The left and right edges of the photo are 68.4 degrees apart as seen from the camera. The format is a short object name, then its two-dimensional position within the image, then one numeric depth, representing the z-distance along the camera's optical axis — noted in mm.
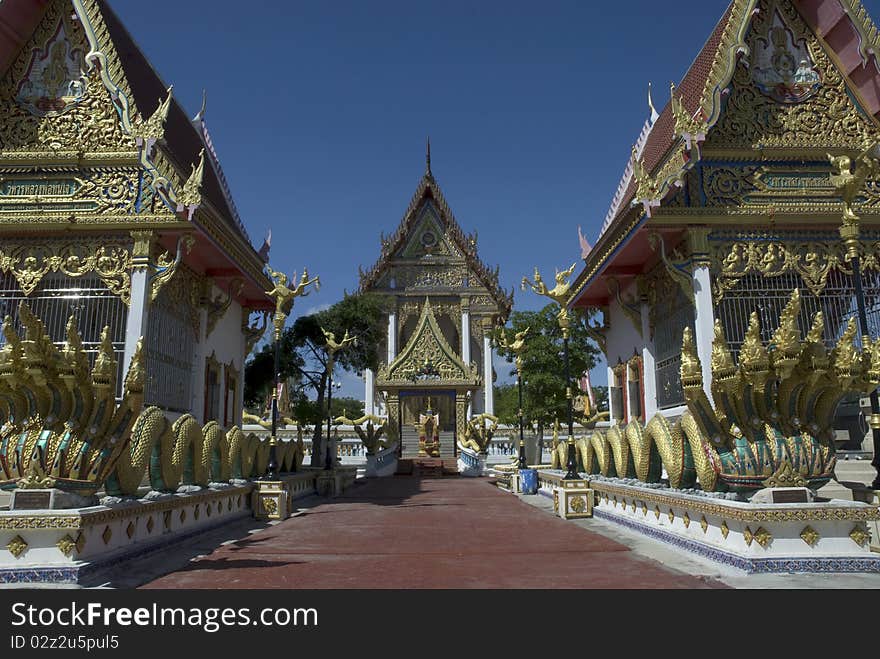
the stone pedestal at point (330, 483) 15375
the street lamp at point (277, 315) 10750
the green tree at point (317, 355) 18203
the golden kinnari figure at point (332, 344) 15570
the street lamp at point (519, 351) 15305
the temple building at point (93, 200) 10352
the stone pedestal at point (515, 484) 15381
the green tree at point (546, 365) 20203
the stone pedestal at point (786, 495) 5484
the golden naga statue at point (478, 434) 23047
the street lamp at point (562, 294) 10828
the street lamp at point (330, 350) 15609
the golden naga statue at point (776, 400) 5703
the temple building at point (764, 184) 10250
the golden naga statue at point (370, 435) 21469
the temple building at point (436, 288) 31094
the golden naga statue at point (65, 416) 5309
